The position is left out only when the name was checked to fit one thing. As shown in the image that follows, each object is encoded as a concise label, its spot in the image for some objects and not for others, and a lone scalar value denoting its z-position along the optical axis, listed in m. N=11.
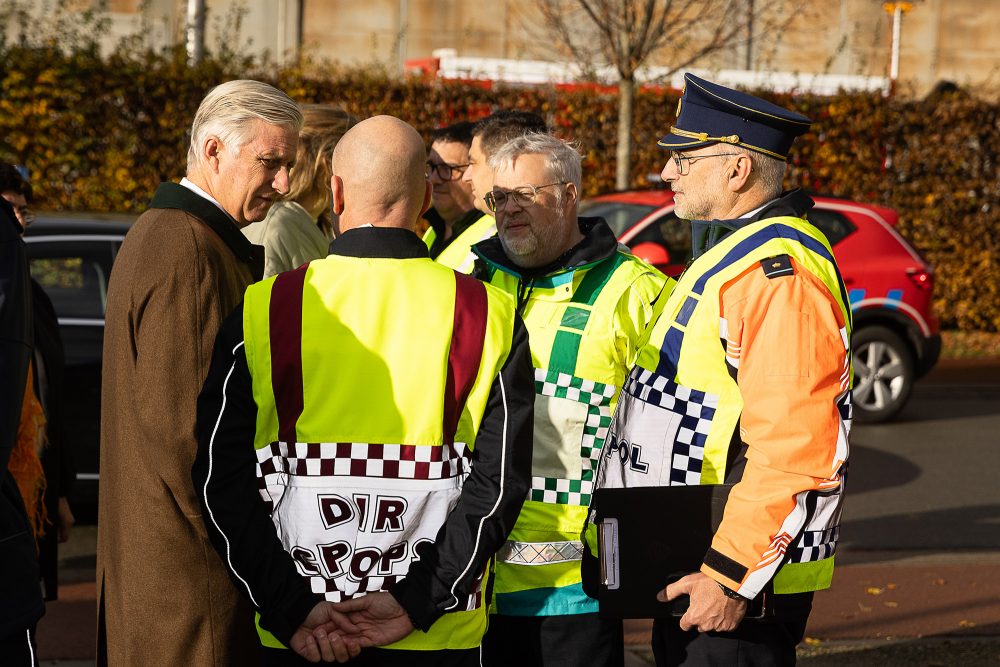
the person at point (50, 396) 3.96
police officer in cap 2.53
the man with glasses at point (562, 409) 3.20
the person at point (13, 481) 2.43
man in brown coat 2.84
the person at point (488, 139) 4.44
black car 6.15
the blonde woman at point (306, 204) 3.87
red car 10.14
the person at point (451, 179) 5.23
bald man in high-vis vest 2.40
